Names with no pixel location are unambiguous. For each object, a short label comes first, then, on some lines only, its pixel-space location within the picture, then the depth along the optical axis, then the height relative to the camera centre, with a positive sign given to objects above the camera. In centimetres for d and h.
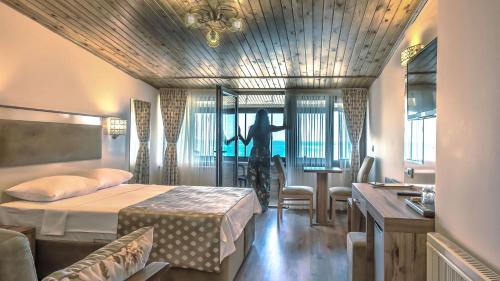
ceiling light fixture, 279 +104
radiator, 116 -47
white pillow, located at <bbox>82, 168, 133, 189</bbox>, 362 -40
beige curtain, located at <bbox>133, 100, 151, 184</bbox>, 525 +0
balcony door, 512 +7
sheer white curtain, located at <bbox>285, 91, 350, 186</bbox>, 578 +11
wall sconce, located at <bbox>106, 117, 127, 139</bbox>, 433 +19
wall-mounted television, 220 +44
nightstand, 257 -71
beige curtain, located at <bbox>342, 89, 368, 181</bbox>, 562 +44
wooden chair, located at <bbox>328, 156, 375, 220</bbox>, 475 -70
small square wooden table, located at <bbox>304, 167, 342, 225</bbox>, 483 -71
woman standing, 554 -37
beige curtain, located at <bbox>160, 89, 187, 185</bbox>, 598 +42
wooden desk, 173 -53
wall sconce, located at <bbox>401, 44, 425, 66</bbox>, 277 +79
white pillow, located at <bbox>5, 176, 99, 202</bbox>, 287 -43
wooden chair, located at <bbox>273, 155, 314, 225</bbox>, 479 -75
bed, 246 -67
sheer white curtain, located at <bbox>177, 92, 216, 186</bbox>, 602 -1
